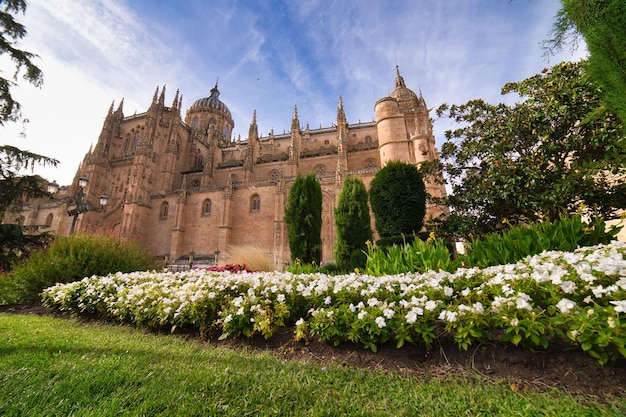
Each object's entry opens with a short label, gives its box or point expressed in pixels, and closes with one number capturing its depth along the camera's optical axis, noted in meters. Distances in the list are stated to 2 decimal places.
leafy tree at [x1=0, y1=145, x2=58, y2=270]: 9.95
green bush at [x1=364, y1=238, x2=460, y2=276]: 4.91
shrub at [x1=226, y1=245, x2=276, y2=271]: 9.54
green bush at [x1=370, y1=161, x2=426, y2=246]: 8.91
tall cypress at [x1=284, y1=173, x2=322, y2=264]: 11.05
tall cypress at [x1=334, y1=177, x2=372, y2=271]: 10.29
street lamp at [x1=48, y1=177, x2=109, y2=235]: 11.64
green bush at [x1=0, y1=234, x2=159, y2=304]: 7.20
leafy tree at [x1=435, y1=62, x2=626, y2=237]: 6.70
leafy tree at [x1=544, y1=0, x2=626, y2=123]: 2.42
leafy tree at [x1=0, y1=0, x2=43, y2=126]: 8.64
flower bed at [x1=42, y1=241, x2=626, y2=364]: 2.24
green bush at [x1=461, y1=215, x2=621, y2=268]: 4.55
